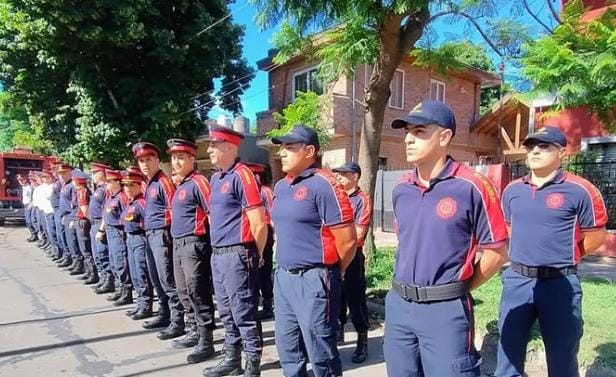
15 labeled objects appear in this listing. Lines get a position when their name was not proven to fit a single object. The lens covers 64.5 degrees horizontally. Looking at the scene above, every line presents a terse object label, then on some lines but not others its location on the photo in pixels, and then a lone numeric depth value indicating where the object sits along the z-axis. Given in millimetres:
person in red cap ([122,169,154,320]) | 5688
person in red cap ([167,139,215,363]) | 4488
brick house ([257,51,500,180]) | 14828
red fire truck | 18516
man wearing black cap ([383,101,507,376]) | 2357
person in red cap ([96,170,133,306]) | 6418
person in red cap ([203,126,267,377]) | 3930
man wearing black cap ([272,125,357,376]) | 3170
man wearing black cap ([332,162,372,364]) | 4508
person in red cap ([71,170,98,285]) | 7883
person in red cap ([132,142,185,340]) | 5047
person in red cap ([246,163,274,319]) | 6055
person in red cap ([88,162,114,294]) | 7164
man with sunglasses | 3074
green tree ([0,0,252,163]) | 10938
